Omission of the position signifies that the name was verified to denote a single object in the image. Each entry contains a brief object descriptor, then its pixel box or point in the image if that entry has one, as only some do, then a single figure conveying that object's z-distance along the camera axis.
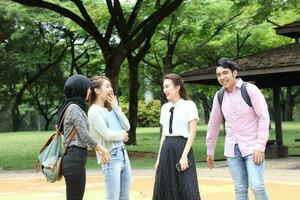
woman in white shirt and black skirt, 5.96
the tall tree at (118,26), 18.12
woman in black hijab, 5.38
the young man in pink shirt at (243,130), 5.54
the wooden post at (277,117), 18.78
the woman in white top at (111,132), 5.71
